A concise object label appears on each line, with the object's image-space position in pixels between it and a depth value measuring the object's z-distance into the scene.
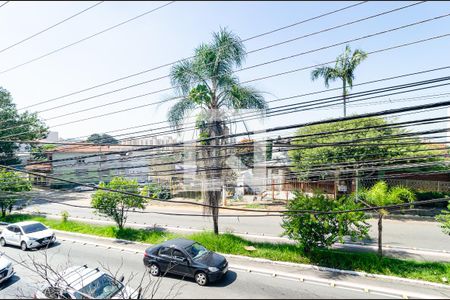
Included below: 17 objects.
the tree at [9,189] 19.39
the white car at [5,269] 9.25
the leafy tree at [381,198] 11.03
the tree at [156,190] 18.10
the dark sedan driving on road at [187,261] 9.01
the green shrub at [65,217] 17.47
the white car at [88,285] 6.84
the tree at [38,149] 34.23
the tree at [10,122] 28.59
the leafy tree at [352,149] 17.45
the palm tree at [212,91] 11.76
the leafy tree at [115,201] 14.22
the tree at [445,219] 9.56
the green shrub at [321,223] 9.84
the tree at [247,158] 18.23
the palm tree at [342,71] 21.44
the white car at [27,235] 13.20
